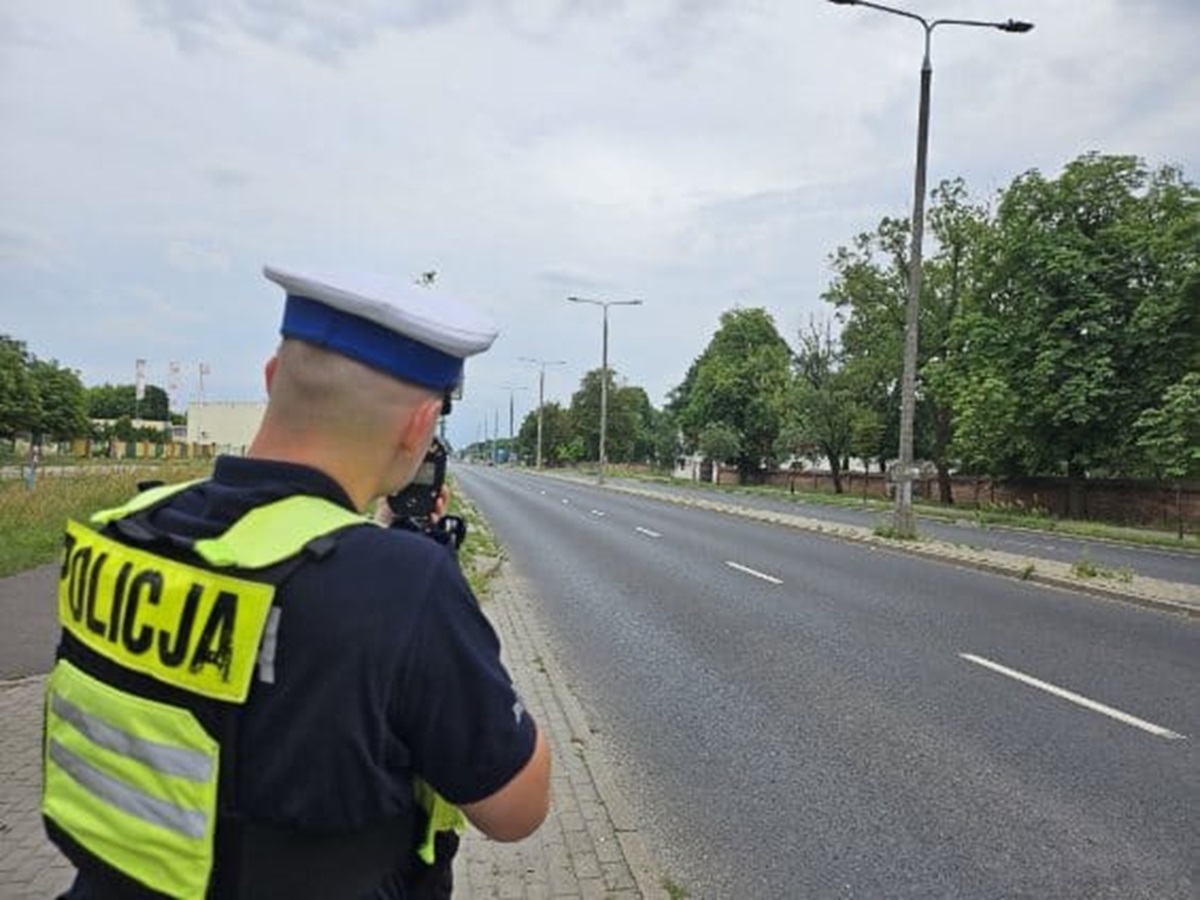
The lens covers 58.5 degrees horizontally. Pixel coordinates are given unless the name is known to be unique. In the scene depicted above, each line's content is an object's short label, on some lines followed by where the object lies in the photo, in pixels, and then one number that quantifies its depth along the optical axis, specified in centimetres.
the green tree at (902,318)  4931
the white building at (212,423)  8459
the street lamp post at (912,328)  2212
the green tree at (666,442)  11525
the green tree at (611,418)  12131
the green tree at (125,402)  13125
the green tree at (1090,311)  3656
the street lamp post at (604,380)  5949
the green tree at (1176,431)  3103
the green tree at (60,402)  6825
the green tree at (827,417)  5803
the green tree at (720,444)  7844
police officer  141
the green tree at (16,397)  5453
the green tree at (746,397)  8188
